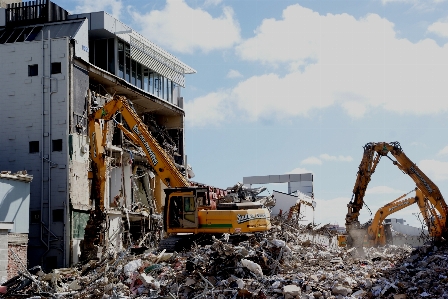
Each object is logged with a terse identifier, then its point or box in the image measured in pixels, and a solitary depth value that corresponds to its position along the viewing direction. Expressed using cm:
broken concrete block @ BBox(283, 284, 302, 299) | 1463
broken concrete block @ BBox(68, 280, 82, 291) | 1799
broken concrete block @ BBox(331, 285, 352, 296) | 1477
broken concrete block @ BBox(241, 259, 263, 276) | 1652
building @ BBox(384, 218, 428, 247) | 4491
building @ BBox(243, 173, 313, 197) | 6003
